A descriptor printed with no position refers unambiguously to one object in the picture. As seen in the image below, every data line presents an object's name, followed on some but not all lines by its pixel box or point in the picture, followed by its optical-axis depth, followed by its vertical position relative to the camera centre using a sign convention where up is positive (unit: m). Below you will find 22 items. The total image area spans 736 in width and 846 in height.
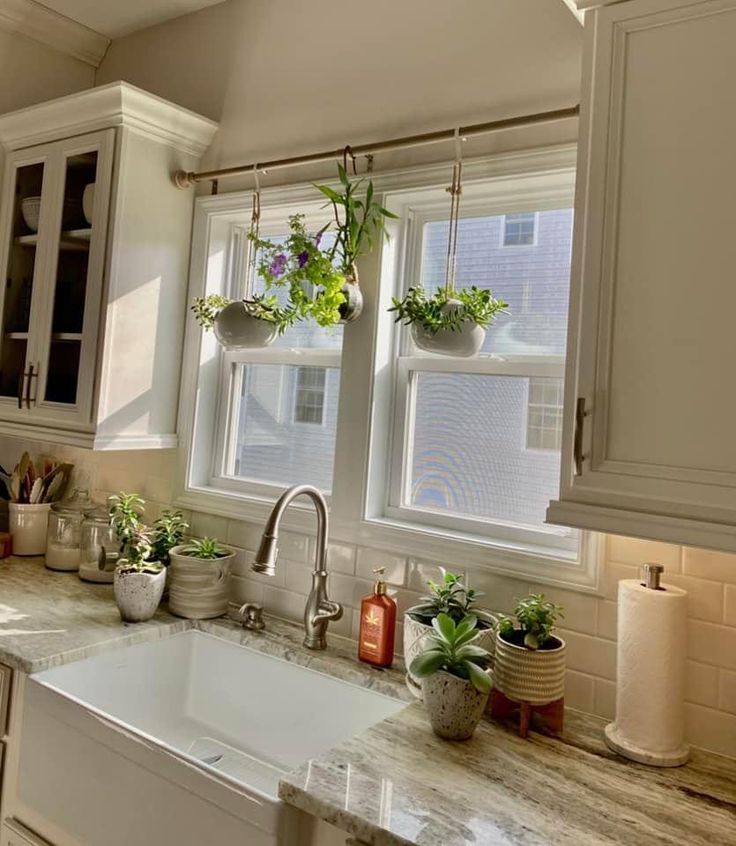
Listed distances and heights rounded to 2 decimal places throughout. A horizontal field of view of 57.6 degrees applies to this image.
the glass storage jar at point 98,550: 2.13 -0.38
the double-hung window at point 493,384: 1.68 +0.20
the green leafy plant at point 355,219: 1.80 +0.63
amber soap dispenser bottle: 1.65 -0.43
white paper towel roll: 1.26 -0.39
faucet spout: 1.73 -0.39
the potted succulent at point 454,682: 1.28 -0.43
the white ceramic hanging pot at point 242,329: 1.87 +0.32
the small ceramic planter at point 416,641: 1.46 -0.41
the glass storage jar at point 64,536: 2.25 -0.36
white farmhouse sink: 1.36 -0.66
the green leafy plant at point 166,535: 2.00 -0.30
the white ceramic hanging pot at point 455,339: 1.55 +0.28
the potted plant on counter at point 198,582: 1.91 -0.41
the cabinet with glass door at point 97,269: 2.04 +0.52
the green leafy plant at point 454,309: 1.55 +0.34
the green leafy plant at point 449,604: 1.53 -0.34
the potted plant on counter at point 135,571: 1.82 -0.38
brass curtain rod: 1.55 +0.81
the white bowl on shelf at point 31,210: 2.26 +0.74
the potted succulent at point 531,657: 1.33 -0.39
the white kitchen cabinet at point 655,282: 1.05 +0.31
